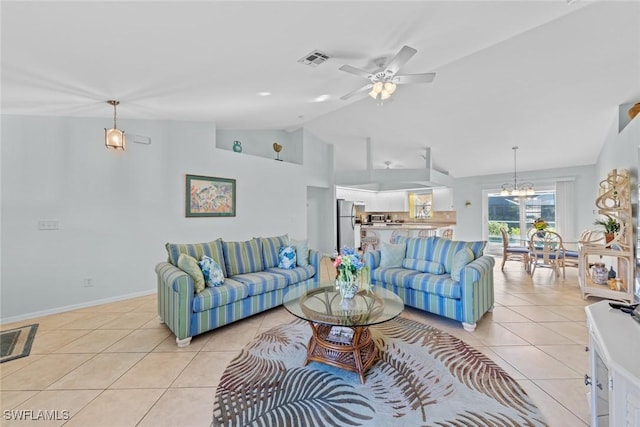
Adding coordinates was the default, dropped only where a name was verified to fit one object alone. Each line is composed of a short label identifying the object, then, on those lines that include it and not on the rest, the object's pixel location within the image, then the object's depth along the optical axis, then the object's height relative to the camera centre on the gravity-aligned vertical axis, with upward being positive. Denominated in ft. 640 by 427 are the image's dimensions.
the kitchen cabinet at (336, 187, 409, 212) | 29.69 +1.69
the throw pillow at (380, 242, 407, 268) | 12.66 -1.94
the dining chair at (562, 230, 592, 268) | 16.25 -2.65
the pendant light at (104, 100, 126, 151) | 10.89 +3.14
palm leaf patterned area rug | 5.50 -4.20
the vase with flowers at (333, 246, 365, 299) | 7.92 -1.70
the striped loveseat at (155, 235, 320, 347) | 8.60 -2.68
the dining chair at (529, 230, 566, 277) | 16.47 -2.35
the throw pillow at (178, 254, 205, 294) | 9.07 -1.91
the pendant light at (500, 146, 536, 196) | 19.39 +2.51
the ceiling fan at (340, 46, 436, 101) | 8.87 +4.88
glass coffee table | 6.83 -2.78
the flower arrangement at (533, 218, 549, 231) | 17.01 -0.66
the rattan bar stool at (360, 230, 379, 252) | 25.12 -2.44
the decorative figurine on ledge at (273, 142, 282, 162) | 19.72 +4.95
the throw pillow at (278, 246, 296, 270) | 12.43 -2.06
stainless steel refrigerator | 24.73 -0.80
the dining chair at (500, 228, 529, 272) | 17.88 -2.48
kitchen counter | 24.99 -1.25
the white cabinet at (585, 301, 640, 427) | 3.29 -2.06
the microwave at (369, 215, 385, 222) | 32.14 -0.41
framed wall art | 14.93 +1.07
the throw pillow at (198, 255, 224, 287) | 9.64 -2.13
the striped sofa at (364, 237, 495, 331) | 9.57 -2.53
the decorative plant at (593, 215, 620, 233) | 12.66 -0.50
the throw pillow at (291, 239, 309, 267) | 12.90 -1.89
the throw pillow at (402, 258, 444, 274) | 11.27 -2.26
